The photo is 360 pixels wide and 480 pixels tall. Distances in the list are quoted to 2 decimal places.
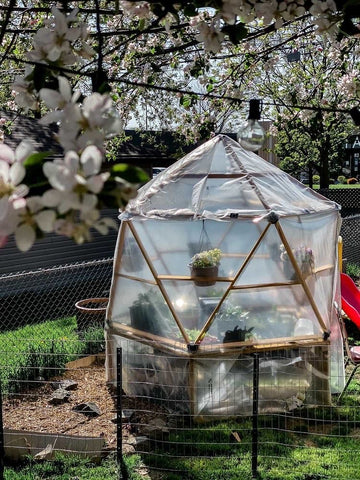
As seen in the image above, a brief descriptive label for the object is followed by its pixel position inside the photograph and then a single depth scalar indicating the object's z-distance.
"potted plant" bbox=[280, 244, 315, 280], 6.36
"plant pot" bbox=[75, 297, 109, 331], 8.62
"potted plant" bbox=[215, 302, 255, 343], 6.16
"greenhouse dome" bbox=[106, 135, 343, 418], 6.15
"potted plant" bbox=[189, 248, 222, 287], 6.18
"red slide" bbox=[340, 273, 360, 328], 8.69
